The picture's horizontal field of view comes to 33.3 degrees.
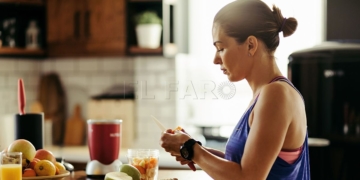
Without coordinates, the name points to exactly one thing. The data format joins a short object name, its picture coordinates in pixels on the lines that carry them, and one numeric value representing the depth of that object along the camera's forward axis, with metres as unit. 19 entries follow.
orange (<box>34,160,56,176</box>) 2.21
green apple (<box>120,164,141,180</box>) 2.14
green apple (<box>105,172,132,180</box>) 2.06
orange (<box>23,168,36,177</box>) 2.18
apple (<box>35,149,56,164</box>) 2.32
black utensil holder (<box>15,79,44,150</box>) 2.59
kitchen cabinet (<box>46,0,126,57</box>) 4.57
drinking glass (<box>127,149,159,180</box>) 2.27
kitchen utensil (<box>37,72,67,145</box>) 4.96
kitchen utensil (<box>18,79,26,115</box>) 2.50
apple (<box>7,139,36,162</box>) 2.23
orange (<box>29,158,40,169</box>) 2.23
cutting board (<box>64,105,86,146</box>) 4.89
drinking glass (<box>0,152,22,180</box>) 2.05
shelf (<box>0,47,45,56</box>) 4.62
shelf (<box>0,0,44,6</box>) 4.70
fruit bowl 2.16
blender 2.52
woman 1.79
